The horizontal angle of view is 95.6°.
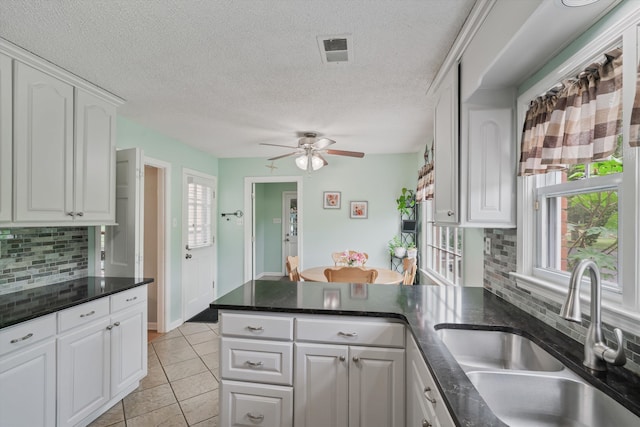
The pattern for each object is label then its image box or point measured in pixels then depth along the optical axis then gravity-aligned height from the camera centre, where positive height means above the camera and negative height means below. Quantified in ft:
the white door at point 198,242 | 13.09 -1.26
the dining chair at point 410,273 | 10.56 -2.07
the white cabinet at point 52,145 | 5.67 +1.57
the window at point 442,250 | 10.15 -1.35
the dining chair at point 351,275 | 9.41 -1.91
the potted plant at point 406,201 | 14.58 +0.81
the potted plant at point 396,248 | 14.37 -1.54
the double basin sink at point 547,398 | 2.94 -1.97
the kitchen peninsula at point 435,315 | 2.79 -1.68
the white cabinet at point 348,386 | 4.91 -2.91
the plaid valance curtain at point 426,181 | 10.18 +1.35
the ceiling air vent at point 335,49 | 5.45 +3.34
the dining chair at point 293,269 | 11.48 -2.13
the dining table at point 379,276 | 10.23 -2.22
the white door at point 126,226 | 8.04 -0.28
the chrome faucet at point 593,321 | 2.88 -1.13
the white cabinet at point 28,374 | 4.78 -2.79
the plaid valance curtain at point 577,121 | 3.36 +1.30
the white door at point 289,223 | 23.30 -0.52
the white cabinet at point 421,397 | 3.10 -2.28
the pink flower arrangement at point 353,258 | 11.18 -1.61
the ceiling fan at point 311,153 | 10.73 +2.42
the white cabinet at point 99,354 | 5.76 -3.12
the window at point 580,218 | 3.67 +0.00
